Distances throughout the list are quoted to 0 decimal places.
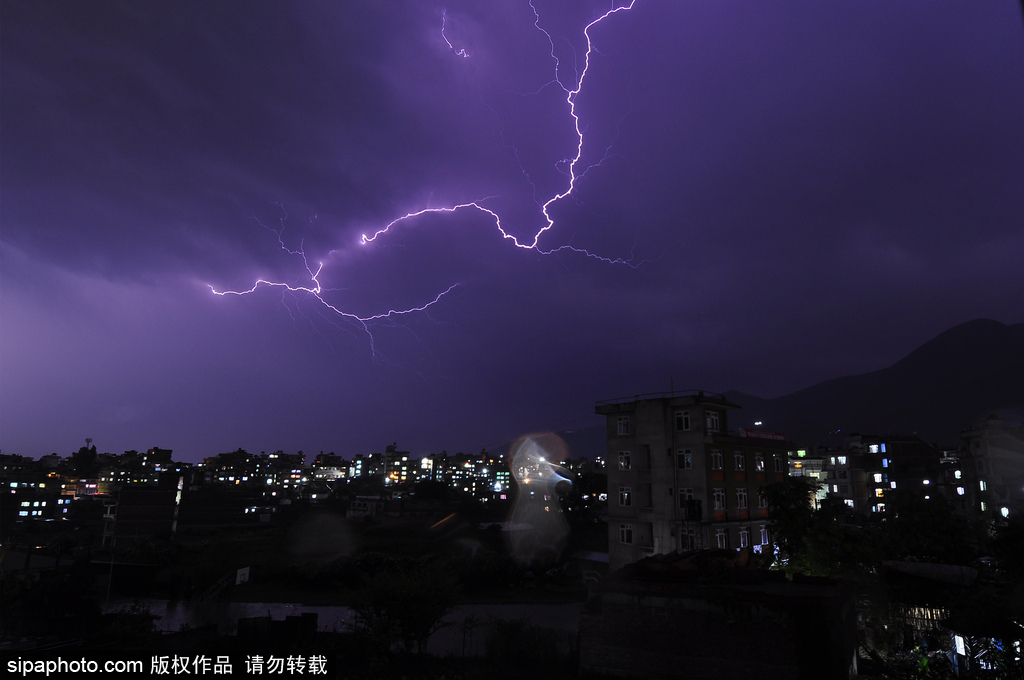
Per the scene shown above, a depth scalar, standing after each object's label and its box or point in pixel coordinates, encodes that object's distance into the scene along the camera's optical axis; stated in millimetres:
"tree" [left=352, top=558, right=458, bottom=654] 14758
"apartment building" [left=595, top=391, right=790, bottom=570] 26109
